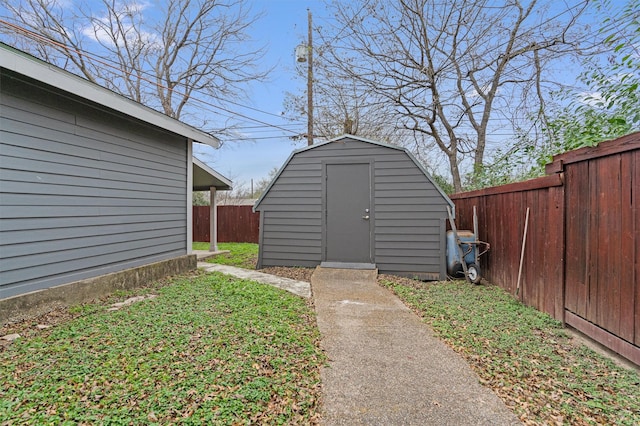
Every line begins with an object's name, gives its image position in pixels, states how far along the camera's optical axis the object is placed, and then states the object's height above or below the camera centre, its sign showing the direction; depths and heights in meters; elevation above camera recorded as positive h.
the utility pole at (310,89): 9.70 +4.11
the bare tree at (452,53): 7.54 +4.29
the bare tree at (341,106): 9.29 +3.58
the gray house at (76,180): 3.18 +0.41
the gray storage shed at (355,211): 5.72 +0.04
